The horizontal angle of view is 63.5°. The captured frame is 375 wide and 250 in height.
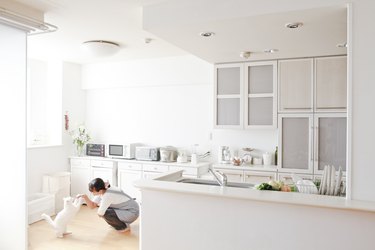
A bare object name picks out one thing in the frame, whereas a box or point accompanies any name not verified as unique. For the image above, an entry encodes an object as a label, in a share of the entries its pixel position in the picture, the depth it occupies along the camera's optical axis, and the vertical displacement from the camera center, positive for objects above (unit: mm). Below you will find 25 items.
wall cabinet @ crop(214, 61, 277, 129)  4312 +421
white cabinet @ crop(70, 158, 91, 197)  5613 -1005
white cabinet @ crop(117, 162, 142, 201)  5199 -921
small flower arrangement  5767 -292
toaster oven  5684 -516
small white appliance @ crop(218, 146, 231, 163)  4773 -484
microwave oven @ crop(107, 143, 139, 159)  5391 -508
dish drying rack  2444 -504
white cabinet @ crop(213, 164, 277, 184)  4180 -694
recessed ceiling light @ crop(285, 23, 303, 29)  2707 +896
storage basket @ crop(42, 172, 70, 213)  5145 -1102
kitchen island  2066 -719
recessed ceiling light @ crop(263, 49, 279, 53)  3699 +907
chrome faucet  2716 -519
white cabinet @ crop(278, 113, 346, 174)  3939 -231
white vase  5785 -544
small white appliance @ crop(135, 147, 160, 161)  5152 -531
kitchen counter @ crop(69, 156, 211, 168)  4731 -655
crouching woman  4129 -1172
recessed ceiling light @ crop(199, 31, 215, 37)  2992 +899
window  5508 +326
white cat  4031 -1289
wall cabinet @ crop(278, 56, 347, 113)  3893 +534
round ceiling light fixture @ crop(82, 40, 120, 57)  4176 +1049
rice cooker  5051 -522
